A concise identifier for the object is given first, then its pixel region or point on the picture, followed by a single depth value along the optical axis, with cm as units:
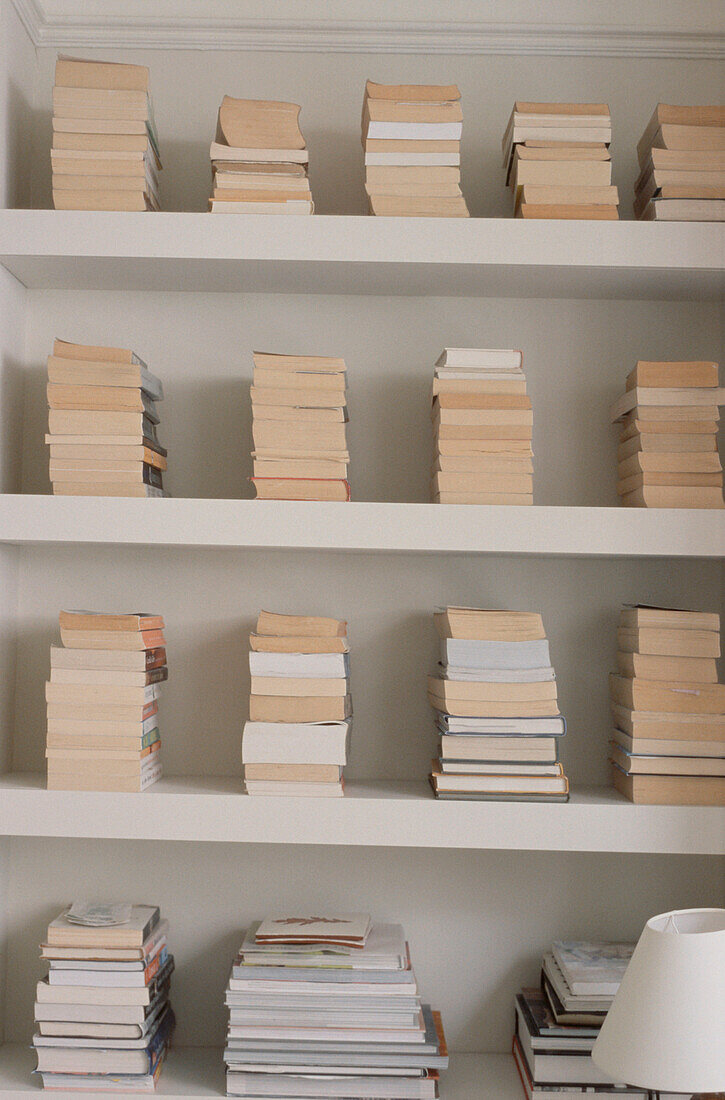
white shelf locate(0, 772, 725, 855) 162
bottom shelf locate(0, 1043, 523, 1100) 163
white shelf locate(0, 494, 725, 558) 164
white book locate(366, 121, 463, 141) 169
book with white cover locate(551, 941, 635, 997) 161
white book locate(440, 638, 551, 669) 164
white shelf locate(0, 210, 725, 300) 169
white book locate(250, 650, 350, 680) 165
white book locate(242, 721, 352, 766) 163
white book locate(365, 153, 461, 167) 170
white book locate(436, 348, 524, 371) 169
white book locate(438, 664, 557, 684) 164
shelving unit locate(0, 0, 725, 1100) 169
